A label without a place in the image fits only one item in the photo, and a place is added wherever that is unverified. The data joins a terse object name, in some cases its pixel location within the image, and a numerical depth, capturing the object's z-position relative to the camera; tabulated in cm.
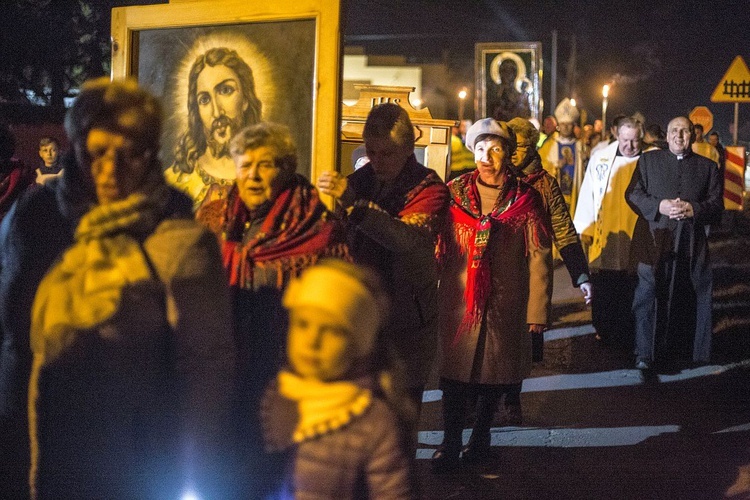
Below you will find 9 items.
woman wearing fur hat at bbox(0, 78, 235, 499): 254
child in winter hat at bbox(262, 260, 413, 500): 260
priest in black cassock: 841
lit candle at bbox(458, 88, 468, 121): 1806
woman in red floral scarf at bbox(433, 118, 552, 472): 561
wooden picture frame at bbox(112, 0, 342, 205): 394
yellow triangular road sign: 1631
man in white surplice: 892
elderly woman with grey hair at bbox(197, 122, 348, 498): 340
